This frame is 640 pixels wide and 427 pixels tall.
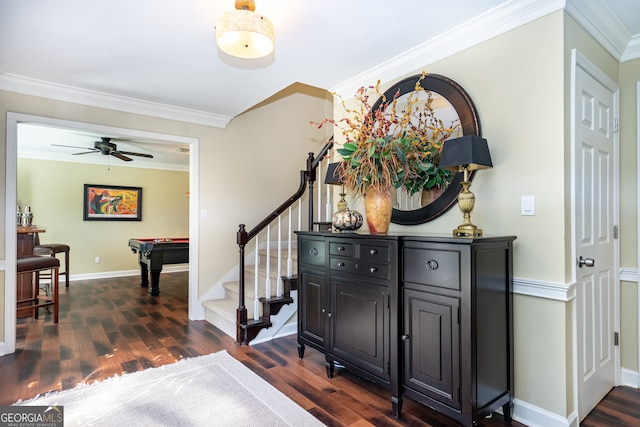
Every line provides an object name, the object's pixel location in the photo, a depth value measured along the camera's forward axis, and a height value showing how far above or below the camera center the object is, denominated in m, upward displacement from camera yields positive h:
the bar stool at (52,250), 5.20 -0.55
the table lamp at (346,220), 2.46 -0.04
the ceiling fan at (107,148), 5.02 +0.97
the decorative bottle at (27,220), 4.43 -0.08
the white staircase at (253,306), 3.34 -0.98
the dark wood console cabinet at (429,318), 1.69 -0.57
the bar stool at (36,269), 3.41 -0.56
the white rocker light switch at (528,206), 1.89 +0.05
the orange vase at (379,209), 2.31 +0.04
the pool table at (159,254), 4.88 -0.58
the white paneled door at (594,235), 1.93 -0.13
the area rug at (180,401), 1.93 -1.15
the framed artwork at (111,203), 6.62 +0.22
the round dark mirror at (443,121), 2.19 +0.57
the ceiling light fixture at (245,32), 1.69 +0.91
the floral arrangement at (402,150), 2.22 +0.42
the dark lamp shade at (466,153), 1.84 +0.33
